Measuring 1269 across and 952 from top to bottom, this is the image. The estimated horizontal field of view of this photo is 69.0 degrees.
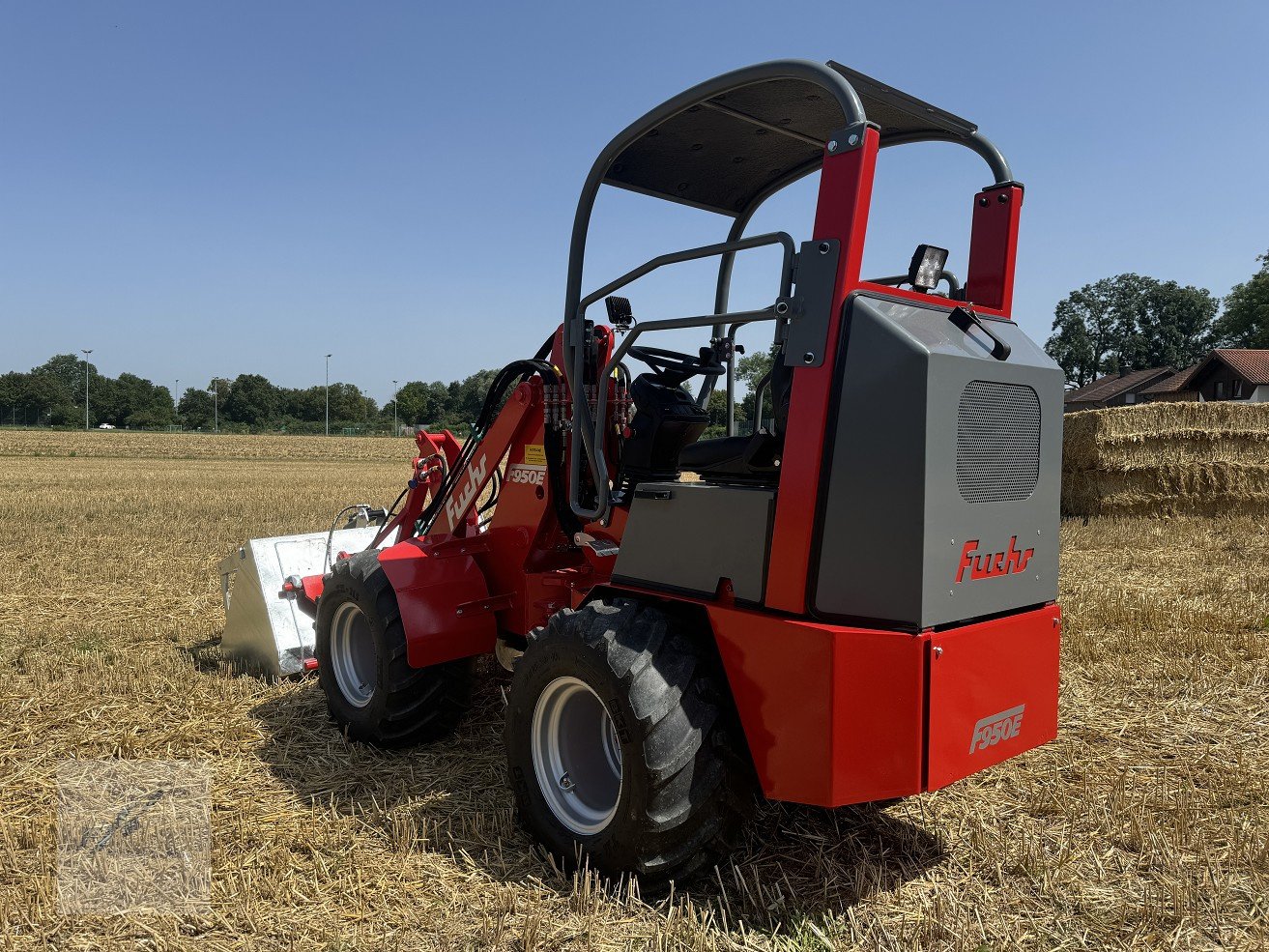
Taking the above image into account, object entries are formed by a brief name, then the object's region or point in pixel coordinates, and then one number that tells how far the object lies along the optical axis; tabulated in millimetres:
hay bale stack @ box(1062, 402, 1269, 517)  13227
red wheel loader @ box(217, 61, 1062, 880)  2721
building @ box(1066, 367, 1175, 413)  60625
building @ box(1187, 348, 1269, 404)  44875
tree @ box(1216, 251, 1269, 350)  62062
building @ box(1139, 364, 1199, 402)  51531
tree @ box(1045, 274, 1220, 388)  76750
